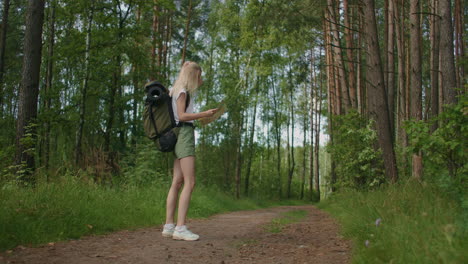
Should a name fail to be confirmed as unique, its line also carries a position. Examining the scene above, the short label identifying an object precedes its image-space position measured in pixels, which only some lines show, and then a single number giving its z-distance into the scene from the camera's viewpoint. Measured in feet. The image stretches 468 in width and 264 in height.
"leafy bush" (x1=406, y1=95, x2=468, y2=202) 16.17
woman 15.60
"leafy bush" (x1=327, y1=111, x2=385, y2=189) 33.55
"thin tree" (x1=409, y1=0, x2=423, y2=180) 32.58
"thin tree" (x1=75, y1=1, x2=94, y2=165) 39.65
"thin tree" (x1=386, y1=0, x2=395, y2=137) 50.62
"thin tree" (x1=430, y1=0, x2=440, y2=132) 46.57
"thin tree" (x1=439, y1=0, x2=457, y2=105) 27.30
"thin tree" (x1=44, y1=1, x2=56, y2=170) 41.78
